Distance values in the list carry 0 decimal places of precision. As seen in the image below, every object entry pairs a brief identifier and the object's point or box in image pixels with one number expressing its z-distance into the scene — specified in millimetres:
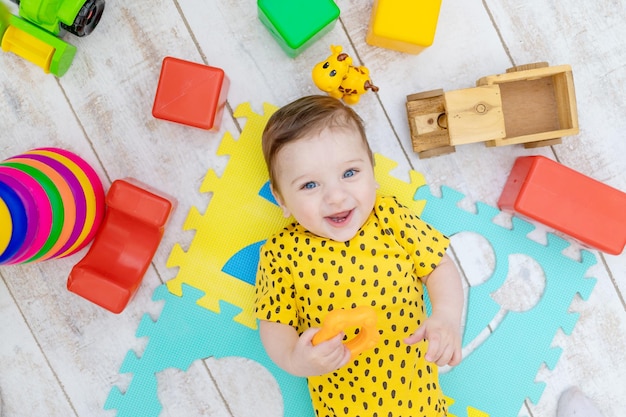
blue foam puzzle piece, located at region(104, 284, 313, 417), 1007
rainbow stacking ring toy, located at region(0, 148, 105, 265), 794
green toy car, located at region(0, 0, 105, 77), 899
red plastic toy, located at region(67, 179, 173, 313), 915
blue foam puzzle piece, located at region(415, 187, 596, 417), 1011
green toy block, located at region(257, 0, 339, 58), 894
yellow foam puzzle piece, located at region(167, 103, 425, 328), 1002
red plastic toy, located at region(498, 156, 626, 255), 929
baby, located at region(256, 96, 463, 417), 816
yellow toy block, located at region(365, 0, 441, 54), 901
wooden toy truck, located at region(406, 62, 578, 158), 909
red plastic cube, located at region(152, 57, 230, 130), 908
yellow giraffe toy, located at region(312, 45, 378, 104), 877
